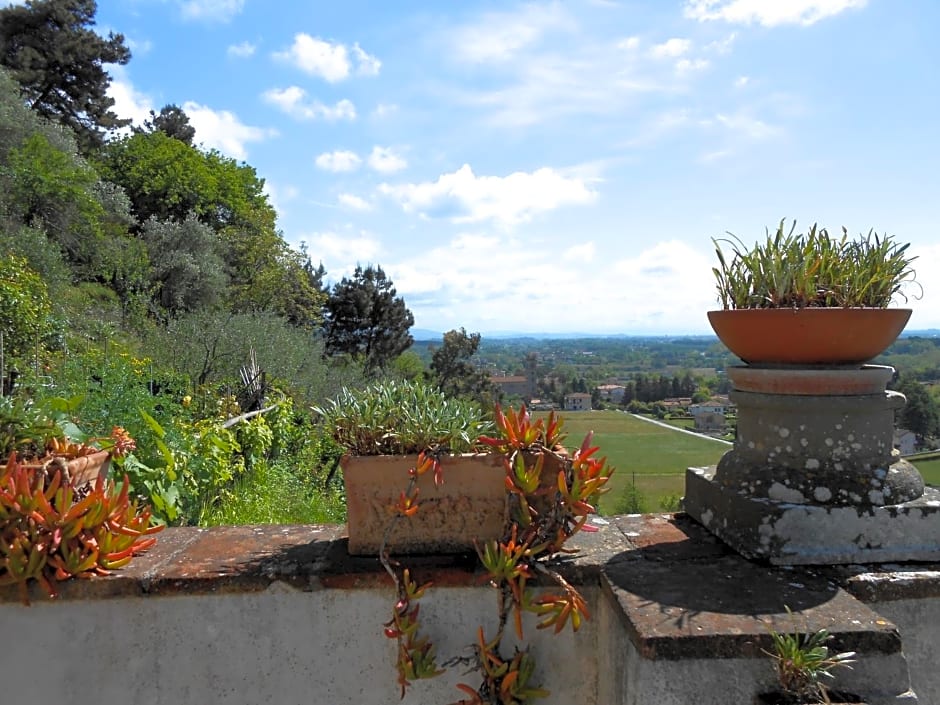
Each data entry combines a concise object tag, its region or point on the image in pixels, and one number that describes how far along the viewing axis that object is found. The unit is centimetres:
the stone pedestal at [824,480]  161
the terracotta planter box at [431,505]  164
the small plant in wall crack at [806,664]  115
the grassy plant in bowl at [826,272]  169
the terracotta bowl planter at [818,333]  165
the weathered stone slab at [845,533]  160
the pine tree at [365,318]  2667
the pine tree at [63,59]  1980
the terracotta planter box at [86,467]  170
